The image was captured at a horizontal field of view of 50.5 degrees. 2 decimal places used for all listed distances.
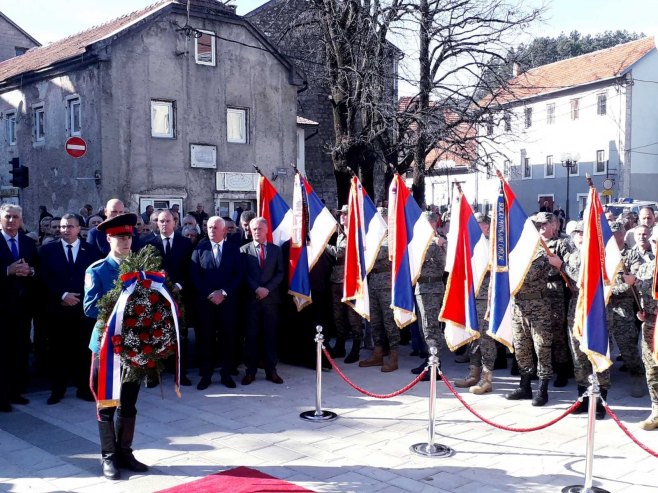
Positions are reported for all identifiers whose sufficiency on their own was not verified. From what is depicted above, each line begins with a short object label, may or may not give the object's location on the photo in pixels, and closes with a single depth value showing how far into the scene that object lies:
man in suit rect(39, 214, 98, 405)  7.61
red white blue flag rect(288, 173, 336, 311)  9.12
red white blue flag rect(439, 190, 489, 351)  8.09
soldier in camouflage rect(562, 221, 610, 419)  7.16
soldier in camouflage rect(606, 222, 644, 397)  7.77
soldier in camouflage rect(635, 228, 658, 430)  6.69
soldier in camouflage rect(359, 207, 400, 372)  9.19
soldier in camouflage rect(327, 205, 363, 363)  9.71
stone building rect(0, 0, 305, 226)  21.44
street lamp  30.91
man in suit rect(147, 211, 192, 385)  8.41
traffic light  18.09
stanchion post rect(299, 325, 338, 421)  7.00
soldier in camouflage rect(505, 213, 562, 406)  7.51
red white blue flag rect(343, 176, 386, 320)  8.88
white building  38.25
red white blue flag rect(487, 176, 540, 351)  7.51
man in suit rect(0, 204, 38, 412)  7.34
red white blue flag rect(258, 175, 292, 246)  9.46
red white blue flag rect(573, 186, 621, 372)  6.69
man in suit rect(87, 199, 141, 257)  7.98
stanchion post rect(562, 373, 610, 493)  5.02
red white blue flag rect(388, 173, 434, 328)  8.62
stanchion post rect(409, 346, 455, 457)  5.97
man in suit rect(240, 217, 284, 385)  8.57
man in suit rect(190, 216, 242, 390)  8.29
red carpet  5.16
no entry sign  17.42
